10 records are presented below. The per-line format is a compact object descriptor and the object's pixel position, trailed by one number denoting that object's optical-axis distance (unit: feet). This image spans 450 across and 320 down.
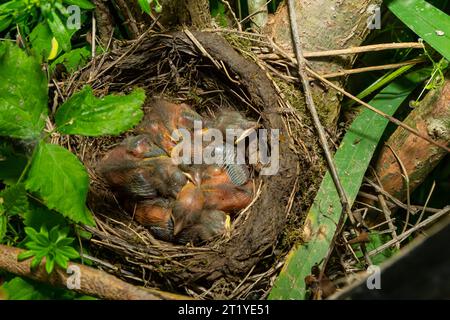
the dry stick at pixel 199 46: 1.92
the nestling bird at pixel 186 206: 1.90
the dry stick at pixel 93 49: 1.93
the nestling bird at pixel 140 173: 1.95
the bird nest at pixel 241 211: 1.81
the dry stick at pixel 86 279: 1.66
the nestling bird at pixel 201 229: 1.91
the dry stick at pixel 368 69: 1.88
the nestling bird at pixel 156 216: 1.93
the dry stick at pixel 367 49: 1.86
